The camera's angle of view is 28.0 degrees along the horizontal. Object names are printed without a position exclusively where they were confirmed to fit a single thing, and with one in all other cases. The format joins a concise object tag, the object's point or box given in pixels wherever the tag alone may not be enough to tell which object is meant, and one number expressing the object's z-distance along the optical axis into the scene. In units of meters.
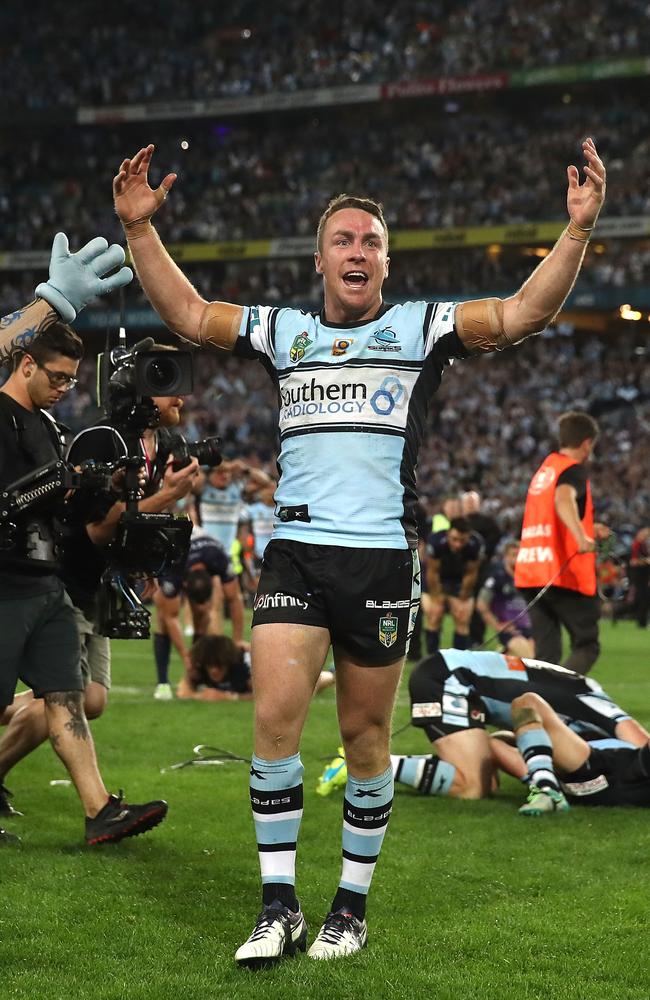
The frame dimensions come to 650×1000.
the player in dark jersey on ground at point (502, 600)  14.92
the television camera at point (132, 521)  5.10
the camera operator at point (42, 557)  4.88
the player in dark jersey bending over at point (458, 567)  13.72
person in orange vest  8.64
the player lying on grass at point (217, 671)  10.35
